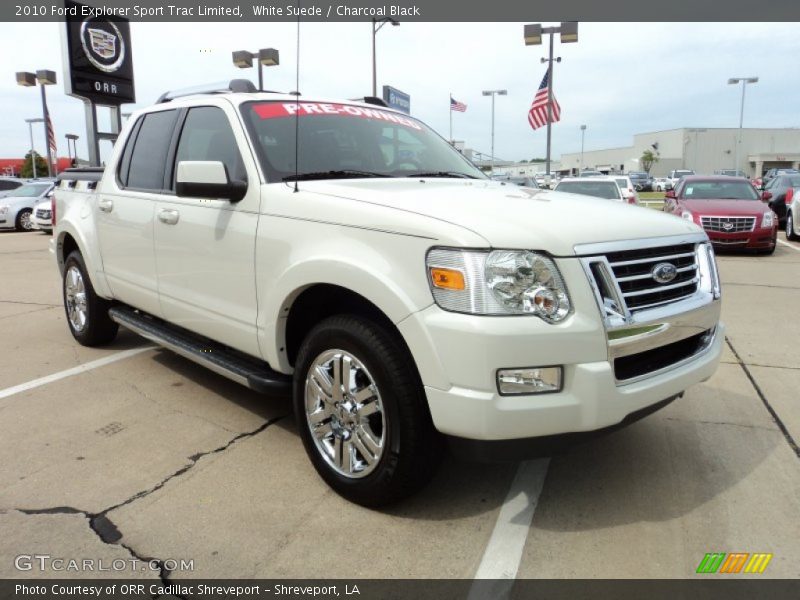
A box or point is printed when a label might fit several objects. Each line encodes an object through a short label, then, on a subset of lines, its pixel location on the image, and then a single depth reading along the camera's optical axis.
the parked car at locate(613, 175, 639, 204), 13.64
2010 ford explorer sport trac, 2.31
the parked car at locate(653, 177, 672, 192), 52.02
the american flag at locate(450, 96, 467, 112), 25.41
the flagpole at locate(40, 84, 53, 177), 33.32
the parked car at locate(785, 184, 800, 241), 13.55
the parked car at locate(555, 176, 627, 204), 12.71
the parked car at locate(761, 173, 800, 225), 14.95
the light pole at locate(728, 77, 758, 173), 49.21
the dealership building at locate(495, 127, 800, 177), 92.69
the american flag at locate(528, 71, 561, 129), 18.63
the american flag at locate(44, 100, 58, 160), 33.78
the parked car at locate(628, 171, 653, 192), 51.78
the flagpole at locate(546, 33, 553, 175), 17.94
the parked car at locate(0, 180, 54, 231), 18.64
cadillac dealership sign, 13.79
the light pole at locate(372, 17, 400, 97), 17.53
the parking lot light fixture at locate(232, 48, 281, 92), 16.53
